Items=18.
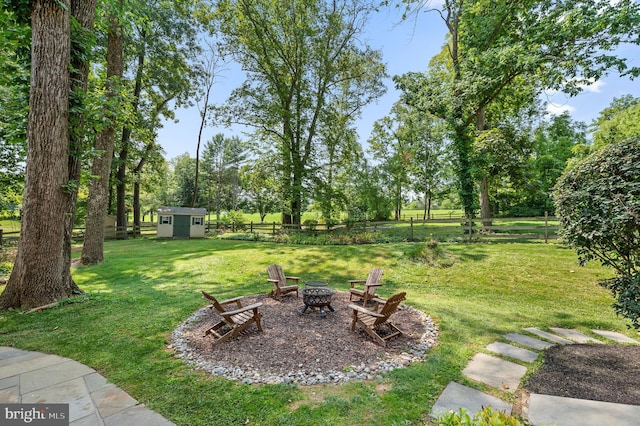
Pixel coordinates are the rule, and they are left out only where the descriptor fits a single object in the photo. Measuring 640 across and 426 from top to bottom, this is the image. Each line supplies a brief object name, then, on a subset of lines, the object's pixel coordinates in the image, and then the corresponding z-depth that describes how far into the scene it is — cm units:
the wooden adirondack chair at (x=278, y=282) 625
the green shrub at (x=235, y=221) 2183
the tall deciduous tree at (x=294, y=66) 1647
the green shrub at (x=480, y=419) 134
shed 1983
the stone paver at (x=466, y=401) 248
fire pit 509
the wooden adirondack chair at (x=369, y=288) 582
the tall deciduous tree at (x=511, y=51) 1025
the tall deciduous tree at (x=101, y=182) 877
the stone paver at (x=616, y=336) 411
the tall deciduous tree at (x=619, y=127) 1603
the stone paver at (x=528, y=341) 383
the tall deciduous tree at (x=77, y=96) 527
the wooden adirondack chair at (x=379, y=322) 404
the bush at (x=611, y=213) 291
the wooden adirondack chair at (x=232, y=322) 400
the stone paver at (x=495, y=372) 288
